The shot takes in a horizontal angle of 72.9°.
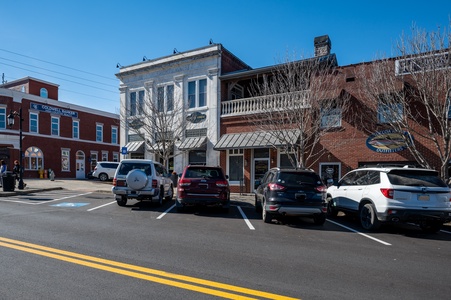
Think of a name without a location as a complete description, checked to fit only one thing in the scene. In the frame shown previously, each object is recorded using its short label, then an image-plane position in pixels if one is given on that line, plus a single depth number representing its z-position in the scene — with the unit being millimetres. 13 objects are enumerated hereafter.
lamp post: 17084
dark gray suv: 8883
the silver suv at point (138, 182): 11688
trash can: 15898
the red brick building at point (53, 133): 30047
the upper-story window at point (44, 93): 36375
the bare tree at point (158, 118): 18828
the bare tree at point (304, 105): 14383
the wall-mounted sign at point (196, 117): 20438
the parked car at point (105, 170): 29172
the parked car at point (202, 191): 10555
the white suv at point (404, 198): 7771
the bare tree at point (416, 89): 10633
